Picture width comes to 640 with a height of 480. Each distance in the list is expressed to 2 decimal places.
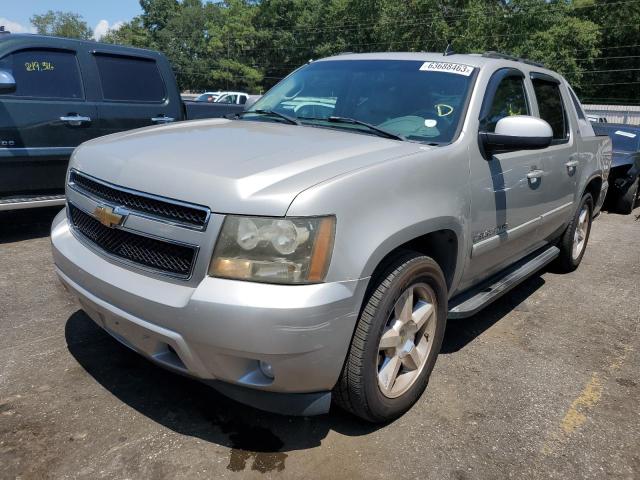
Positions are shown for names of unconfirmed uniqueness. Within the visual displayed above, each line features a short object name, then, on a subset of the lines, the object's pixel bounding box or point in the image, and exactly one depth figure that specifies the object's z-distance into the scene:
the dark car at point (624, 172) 8.73
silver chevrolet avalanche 2.13
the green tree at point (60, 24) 91.69
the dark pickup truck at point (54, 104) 5.11
